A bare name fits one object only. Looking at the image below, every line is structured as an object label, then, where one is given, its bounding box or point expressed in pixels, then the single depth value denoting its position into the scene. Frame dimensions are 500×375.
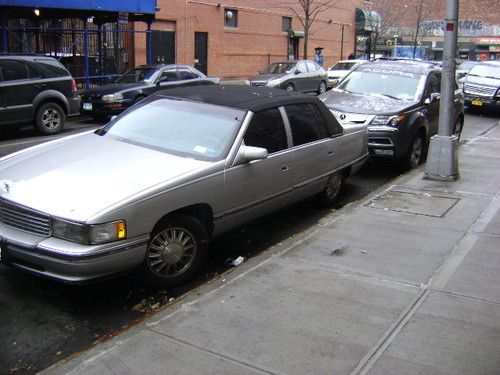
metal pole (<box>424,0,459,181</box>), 8.34
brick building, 25.95
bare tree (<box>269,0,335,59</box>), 30.25
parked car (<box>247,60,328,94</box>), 21.22
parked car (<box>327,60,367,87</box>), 26.00
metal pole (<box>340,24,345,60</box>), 42.25
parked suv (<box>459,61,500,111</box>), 19.06
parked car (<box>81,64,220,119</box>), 14.26
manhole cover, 6.85
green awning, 43.28
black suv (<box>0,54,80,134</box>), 11.77
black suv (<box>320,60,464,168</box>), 9.26
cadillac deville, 4.12
